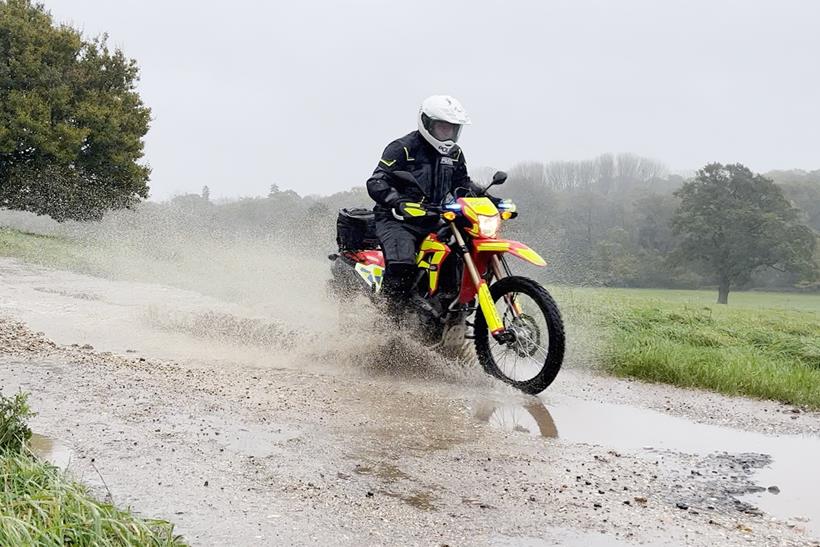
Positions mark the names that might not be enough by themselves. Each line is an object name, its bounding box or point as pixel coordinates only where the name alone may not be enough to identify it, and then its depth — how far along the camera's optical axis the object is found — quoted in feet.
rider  24.61
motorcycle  22.24
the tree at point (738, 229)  169.37
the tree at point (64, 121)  117.29
